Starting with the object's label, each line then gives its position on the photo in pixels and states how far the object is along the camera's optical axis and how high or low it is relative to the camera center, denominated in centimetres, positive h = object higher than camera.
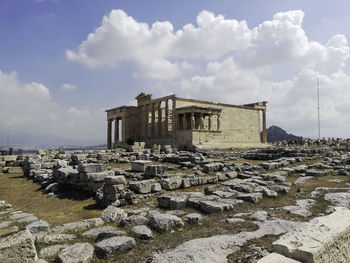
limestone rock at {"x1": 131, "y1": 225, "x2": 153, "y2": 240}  435 -181
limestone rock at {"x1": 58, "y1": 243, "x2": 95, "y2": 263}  349 -182
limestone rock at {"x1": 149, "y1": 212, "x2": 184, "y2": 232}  473 -178
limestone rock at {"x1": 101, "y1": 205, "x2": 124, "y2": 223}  560 -191
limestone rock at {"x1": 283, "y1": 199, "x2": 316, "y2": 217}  564 -186
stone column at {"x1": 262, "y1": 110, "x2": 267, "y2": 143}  4452 +149
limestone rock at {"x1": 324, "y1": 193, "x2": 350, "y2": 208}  637 -183
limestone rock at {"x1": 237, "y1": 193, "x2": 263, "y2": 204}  679 -181
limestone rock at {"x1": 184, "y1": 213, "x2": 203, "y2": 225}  517 -184
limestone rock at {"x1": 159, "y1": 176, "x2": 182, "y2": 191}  873 -177
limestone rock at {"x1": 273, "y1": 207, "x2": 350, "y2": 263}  295 -144
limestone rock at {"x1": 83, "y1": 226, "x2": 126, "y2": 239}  437 -190
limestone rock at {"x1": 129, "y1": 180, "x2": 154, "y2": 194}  816 -177
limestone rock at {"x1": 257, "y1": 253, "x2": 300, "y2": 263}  282 -150
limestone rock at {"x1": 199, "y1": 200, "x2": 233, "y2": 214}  587 -180
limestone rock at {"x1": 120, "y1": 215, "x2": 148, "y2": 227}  498 -181
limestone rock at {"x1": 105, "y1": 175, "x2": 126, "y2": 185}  797 -149
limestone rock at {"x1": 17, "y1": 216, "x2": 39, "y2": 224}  612 -220
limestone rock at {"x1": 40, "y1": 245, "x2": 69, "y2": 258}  371 -186
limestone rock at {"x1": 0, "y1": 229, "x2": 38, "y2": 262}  313 -152
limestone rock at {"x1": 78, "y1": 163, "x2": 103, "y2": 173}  971 -132
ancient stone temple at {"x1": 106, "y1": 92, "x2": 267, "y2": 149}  3244 +196
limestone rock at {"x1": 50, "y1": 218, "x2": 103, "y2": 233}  484 -191
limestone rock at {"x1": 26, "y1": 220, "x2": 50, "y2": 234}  500 -195
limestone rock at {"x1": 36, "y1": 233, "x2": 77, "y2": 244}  419 -186
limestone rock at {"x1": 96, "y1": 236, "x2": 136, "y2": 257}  377 -180
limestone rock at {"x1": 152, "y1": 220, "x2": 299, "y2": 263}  349 -182
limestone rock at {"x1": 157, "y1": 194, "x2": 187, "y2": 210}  632 -182
